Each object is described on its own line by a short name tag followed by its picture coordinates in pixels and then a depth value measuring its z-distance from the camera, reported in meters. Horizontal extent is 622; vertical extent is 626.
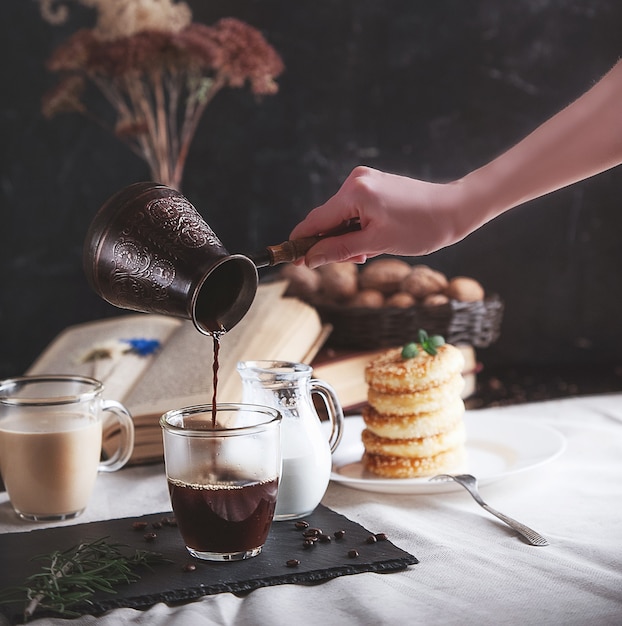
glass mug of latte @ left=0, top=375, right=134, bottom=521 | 1.58
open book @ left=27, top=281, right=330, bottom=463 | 1.96
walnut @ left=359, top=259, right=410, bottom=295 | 2.68
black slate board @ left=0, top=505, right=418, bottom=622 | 1.22
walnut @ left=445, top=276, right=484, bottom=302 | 2.56
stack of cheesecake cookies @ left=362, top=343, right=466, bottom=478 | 1.77
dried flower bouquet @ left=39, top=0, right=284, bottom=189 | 2.59
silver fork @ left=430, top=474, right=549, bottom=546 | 1.40
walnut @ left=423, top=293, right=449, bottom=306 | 2.51
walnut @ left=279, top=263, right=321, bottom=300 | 2.77
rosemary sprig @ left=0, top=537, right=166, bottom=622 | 1.19
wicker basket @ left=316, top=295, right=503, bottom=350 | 2.47
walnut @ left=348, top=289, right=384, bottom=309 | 2.58
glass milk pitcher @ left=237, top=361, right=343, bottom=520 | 1.54
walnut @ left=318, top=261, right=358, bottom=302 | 2.67
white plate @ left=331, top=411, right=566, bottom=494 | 1.66
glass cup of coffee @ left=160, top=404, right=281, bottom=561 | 1.34
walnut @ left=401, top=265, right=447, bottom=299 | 2.60
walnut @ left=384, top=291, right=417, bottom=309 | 2.54
